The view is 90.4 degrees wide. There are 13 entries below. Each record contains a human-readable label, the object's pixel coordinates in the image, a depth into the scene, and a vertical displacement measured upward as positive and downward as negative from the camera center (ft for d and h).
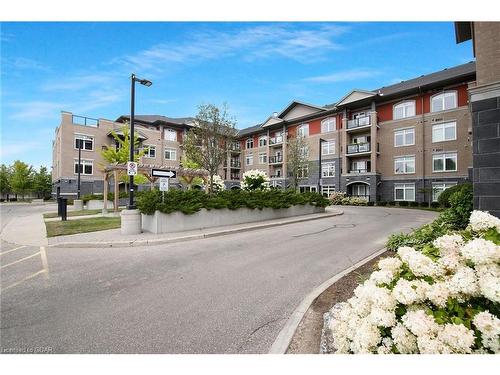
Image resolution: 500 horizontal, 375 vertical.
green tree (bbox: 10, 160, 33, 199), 155.53 +8.18
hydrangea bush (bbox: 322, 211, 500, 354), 6.02 -3.21
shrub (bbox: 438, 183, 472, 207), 71.41 -2.65
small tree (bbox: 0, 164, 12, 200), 173.37 +7.00
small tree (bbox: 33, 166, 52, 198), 174.19 +6.66
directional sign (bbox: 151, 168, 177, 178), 37.19 +2.64
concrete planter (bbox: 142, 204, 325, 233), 34.45 -4.61
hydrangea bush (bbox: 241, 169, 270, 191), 73.20 +3.10
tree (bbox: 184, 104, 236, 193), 53.26 +11.06
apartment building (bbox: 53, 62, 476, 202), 83.97 +21.35
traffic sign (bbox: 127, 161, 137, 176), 33.81 +3.11
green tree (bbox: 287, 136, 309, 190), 95.35 +13.10
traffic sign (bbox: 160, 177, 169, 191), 34.37 +0.83
